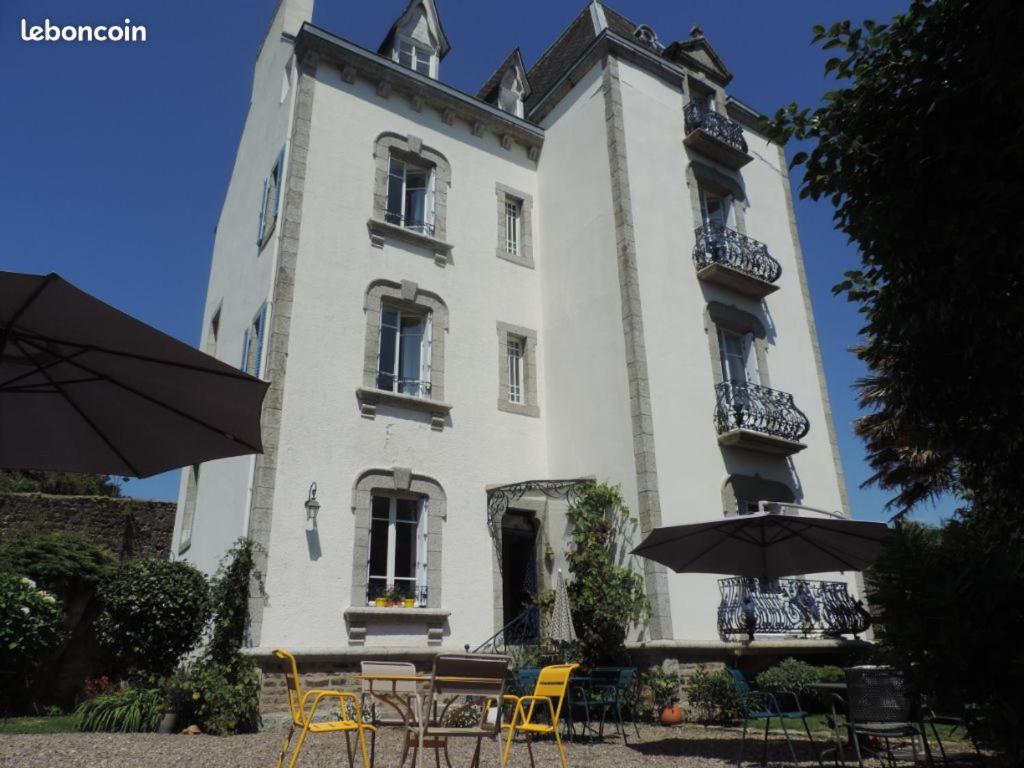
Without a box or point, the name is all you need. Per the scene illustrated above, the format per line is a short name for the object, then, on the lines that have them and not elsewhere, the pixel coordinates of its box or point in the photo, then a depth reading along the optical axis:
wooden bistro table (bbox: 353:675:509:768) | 4.65
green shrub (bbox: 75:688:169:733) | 8.85
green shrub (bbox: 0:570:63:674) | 10.40
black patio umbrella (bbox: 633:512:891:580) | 7.80
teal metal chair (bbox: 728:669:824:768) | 6.50
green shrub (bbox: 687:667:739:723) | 9.83
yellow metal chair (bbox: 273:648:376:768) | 4.75
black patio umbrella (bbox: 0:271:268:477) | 3.66
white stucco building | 10.62
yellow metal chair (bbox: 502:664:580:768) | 5.24
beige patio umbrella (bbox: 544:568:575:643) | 9.65
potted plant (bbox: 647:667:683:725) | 9.76
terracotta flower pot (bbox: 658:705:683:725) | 9.73
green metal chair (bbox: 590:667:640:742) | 8.43
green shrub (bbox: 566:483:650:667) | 10.41
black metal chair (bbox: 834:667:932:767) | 5.65
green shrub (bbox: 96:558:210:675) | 9.66
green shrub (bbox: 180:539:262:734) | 8.80
